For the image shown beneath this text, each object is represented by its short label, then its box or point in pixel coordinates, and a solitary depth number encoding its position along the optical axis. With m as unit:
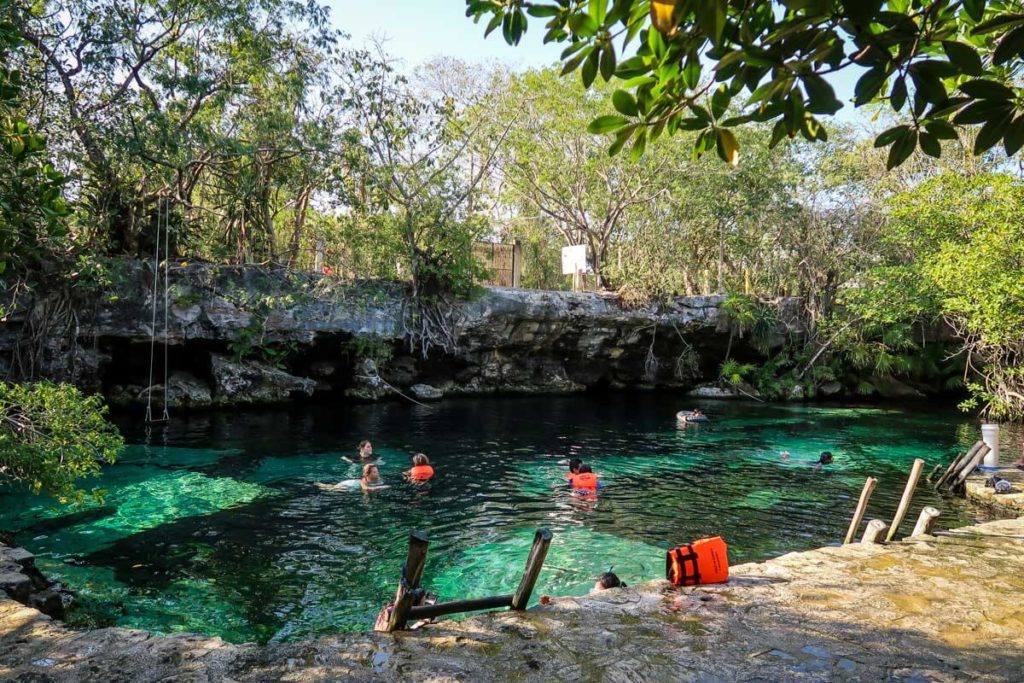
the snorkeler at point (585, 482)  11.77
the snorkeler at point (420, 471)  12.16
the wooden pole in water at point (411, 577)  4.90
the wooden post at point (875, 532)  7.57
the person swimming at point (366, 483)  11.62
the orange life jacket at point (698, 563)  6.30
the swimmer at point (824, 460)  14.02
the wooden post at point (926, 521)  7.99
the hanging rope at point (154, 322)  16.36
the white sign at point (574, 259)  24.77
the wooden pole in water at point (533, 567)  5.44
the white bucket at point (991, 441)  12.45
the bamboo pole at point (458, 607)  5.08
